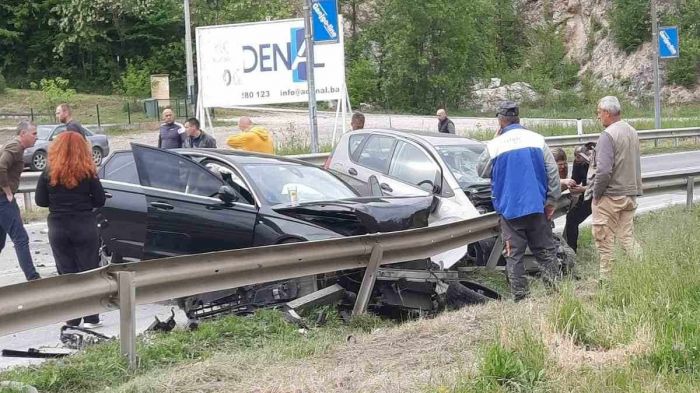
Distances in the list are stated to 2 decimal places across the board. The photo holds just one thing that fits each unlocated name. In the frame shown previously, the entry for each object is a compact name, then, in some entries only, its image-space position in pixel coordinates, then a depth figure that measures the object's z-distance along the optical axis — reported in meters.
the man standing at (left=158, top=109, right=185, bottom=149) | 14.44
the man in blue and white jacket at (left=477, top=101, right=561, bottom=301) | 8.08
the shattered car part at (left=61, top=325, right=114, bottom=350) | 6.75
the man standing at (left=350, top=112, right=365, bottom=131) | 13.95
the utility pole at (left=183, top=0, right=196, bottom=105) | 39.41
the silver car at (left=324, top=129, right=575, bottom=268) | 10.10
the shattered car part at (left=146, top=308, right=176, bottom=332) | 6.97
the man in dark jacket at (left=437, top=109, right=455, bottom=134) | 18.89
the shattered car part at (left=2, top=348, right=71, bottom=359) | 6.41
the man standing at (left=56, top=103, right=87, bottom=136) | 12.23
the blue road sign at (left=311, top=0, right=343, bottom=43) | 18.72
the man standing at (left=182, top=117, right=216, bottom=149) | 13.62
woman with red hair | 7.86
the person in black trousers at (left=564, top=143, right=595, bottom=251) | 10.29
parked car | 27.31
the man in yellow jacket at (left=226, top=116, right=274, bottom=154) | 13.20
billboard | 22.91
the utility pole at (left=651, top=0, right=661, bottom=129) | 29.77
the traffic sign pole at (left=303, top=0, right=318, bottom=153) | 18.87
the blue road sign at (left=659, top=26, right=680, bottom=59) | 29.19
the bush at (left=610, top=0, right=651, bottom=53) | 55.44
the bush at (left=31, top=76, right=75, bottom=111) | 46.69
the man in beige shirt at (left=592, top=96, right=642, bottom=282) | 8.50
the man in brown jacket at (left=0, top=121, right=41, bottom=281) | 9.46
